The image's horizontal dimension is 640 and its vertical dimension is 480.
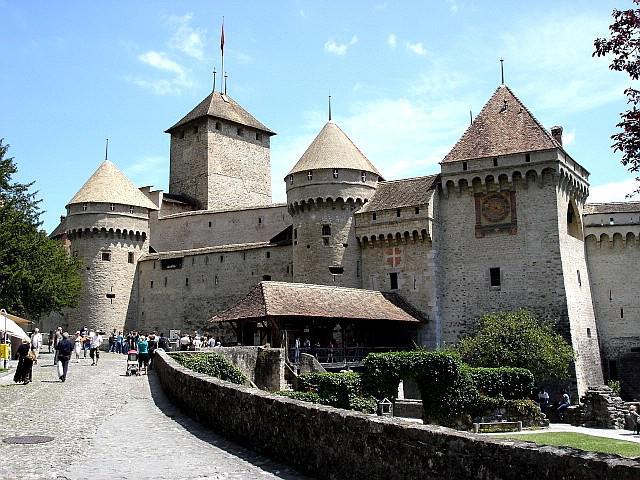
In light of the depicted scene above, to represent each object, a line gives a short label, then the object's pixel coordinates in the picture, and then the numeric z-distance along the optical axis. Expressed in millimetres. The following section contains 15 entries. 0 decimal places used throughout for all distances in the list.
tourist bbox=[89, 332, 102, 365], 25895
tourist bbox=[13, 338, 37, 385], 17484
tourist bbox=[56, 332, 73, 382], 18609
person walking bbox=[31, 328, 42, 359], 26422
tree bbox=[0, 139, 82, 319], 29531
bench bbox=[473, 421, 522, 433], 25625
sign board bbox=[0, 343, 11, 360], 22178
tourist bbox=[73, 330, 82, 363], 28688
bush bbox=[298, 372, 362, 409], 24547
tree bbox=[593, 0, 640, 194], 10242
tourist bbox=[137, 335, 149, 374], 21797
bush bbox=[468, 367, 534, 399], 27062
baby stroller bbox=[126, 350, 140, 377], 21450
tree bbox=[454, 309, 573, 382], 29125
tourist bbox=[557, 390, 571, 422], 28375
